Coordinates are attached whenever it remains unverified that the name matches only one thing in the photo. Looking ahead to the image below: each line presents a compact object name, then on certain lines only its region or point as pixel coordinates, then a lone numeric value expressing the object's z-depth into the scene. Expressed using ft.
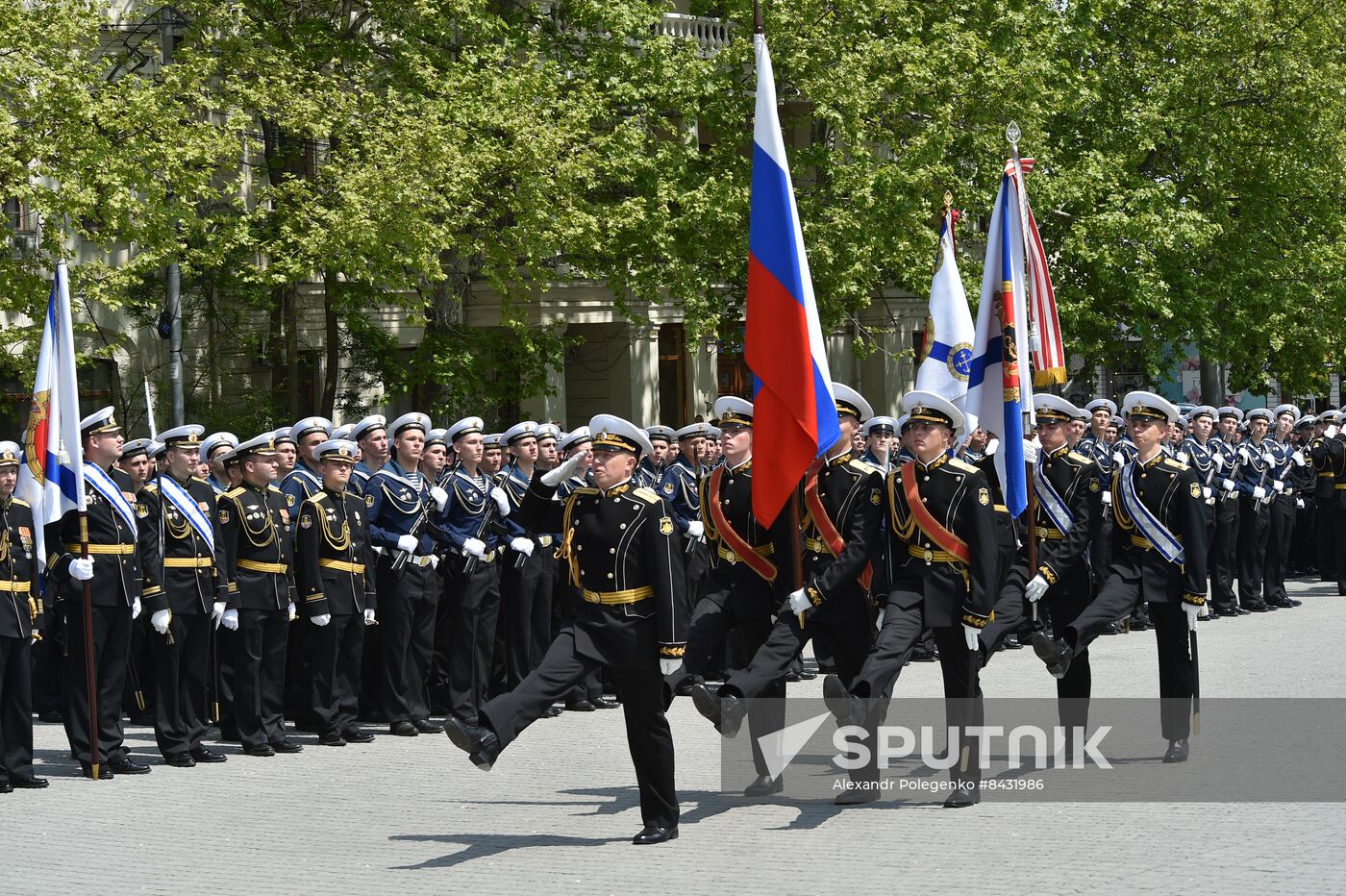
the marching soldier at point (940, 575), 31.76
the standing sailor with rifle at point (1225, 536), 66.74
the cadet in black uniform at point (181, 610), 39.86
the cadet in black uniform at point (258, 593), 41.01
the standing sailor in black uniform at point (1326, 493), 74.23
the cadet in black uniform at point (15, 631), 36.81
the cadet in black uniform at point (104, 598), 38.45
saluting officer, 29.63
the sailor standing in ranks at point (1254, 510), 68.69
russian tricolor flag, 32.71
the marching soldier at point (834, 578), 32.35
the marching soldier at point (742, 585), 33.68
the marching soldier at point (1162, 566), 35.35
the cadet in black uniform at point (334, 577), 41.93
